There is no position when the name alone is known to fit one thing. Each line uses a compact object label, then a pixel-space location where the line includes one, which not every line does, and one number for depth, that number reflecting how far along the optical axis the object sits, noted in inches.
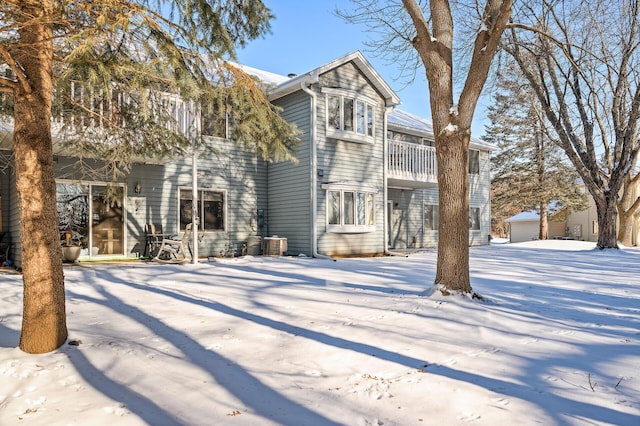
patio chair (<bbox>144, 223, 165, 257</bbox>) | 445.7
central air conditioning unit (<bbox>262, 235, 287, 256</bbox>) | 485.7
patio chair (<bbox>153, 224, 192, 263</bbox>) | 422.9
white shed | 1289.4
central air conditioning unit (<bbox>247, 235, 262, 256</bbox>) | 513.5
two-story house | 434.6
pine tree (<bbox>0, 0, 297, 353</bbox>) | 142.5
